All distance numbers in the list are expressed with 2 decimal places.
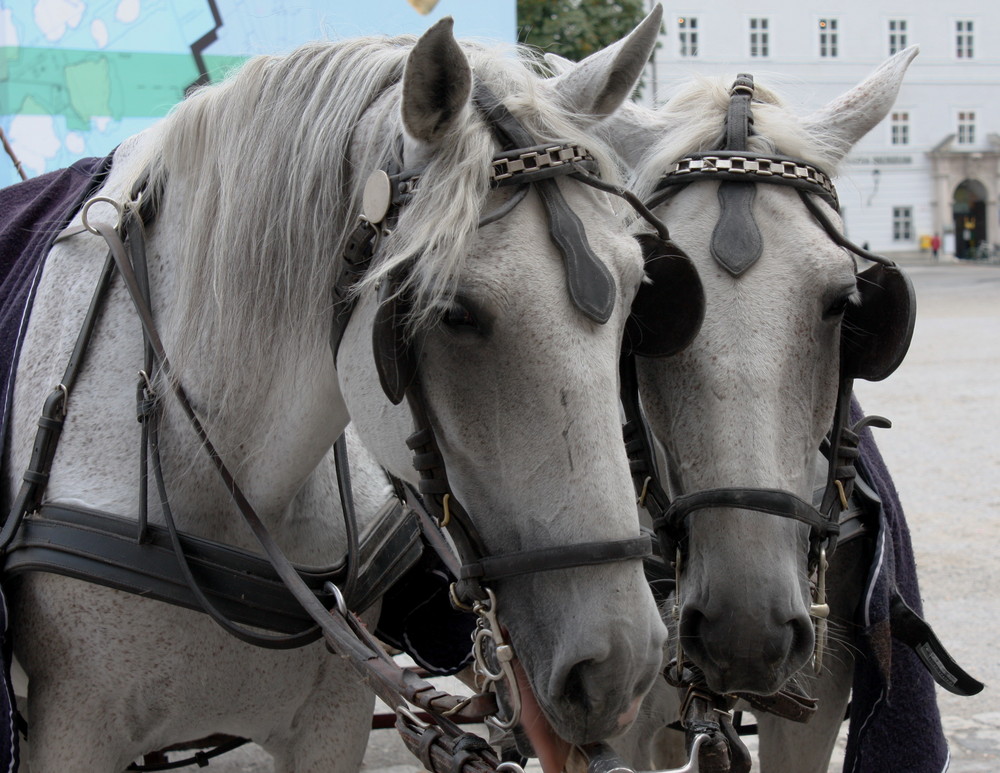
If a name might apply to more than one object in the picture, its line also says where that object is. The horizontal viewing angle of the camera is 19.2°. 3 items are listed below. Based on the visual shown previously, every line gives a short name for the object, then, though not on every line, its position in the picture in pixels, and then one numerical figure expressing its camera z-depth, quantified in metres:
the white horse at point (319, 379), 2.76
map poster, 5.56
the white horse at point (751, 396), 3.01
